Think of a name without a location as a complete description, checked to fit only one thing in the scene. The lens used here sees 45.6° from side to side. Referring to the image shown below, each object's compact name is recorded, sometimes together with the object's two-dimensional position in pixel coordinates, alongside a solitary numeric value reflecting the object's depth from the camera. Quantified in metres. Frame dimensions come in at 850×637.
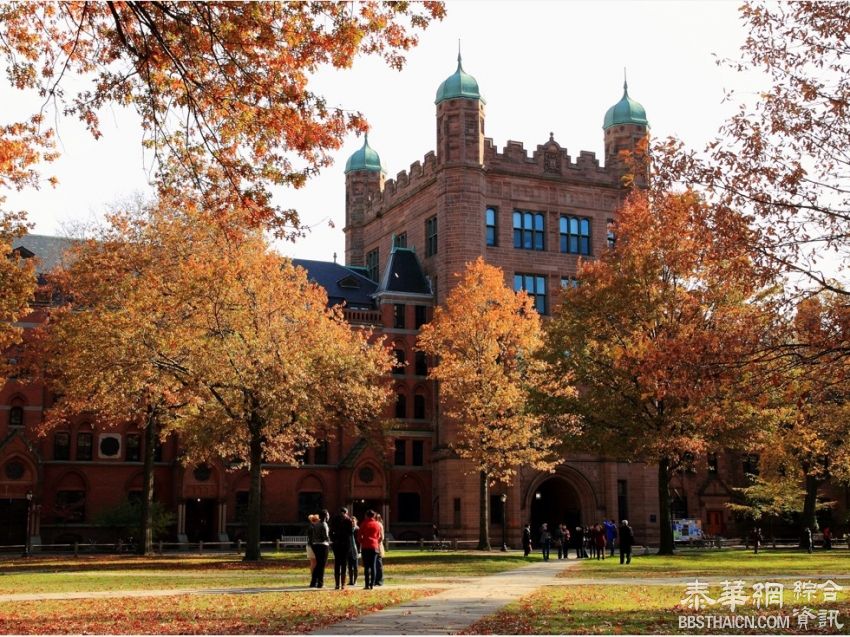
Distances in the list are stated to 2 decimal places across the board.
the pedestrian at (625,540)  34.09
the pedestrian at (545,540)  41.08
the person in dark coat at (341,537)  21.31
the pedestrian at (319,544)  21.48
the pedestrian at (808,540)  46.81
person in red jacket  21.10
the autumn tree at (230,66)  13.70
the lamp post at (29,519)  49.18
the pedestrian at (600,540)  41.72
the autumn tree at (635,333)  35.28
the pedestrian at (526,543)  41.53
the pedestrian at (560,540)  42.56
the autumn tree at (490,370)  43.28
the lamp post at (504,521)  48.92
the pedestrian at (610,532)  44.12
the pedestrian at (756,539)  47.56
